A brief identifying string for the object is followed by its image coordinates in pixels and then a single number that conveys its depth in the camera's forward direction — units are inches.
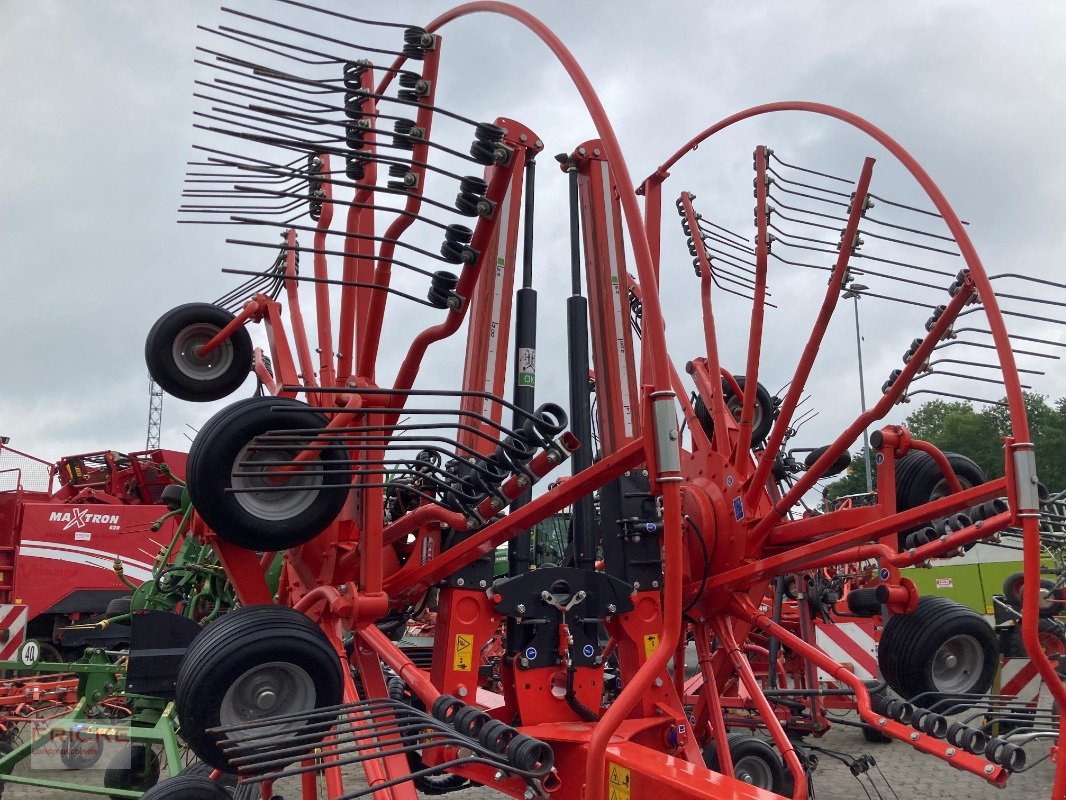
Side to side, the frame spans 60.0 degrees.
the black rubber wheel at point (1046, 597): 301.4
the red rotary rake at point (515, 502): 137.6
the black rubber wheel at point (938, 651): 220.8
